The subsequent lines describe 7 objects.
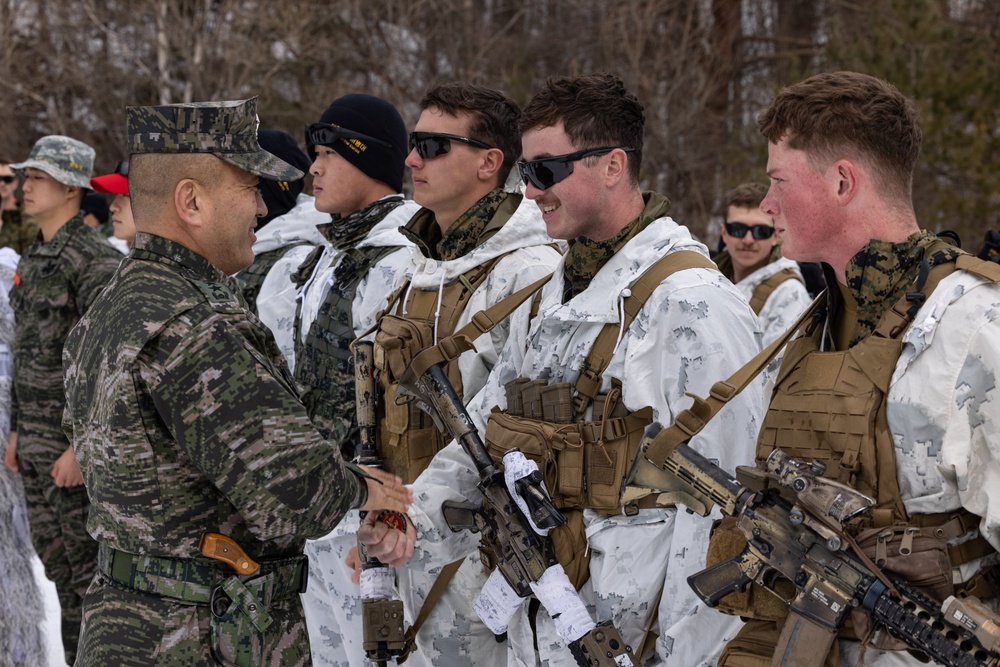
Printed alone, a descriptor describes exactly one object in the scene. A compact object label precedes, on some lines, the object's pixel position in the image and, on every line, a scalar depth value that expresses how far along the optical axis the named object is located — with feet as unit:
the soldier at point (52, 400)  17.74
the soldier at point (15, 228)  29.22
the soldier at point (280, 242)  16.40
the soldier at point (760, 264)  21.07
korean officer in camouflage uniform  8.37
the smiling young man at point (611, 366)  9.57
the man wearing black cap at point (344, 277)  14.02
